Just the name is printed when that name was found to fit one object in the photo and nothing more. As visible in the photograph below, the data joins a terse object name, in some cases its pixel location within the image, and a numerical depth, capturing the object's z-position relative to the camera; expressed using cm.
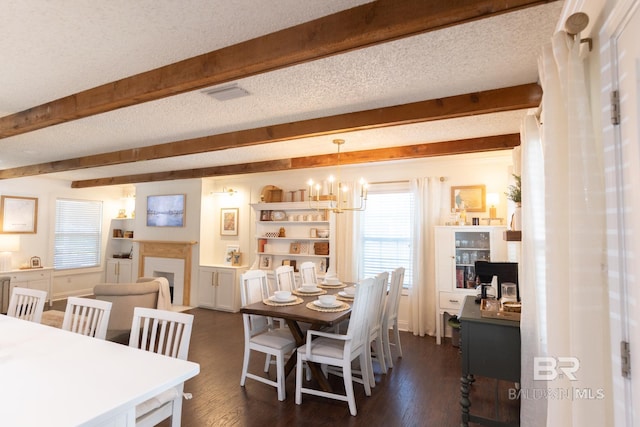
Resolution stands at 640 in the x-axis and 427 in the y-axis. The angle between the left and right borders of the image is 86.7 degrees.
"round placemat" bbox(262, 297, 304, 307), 329
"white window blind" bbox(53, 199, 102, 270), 727
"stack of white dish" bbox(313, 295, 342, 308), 323
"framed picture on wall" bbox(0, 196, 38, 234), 648
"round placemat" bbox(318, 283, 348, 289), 438
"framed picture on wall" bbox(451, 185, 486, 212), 481
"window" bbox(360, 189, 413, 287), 525
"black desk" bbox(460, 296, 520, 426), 220
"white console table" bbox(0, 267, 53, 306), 603
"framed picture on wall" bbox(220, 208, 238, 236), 669
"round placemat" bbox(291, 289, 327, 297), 385
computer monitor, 281
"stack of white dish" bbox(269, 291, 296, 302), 338
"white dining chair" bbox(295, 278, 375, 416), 281
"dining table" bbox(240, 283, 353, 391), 289
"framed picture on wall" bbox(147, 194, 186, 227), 682
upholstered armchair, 403
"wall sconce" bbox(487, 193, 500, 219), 468
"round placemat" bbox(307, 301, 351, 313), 312
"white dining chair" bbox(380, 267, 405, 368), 377
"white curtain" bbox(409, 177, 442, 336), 496
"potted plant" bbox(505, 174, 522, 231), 263
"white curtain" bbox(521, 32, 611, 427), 126
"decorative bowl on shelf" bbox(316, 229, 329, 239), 577
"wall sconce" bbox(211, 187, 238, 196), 665
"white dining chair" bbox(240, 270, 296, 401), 305
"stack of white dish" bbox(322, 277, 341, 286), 445
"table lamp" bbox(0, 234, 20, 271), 604
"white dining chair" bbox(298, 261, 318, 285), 466
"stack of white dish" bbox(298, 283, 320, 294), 393
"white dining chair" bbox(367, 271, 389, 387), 327
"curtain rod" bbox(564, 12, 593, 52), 129
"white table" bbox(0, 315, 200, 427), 127
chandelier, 542
